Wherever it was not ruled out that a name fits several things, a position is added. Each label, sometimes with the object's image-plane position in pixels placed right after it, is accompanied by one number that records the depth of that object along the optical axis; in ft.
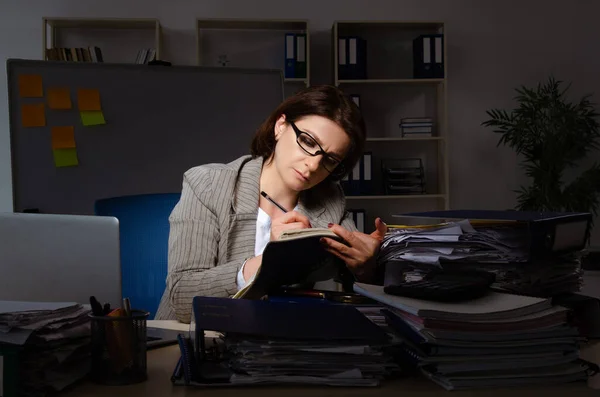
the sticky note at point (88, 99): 9.03
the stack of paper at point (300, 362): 2.57
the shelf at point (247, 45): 15.67
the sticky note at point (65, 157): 9.08
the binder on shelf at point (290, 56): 14.99
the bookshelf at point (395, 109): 15.93
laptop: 3.45
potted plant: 14.20
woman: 5.40
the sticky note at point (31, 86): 8.84
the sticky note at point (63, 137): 9.06
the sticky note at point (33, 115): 8.96
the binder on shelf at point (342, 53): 14.99
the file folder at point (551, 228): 3.46
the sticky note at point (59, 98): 8.93
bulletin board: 9.05
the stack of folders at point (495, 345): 2.58
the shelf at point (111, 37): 15.08
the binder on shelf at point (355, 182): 15.05
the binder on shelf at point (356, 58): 14.98
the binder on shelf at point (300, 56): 15.05
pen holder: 2.74
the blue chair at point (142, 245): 6.39
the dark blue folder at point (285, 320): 2.58
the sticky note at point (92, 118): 9.09
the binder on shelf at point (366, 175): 15.03
